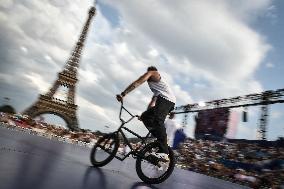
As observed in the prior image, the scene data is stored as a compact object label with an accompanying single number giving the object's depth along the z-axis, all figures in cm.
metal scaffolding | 3083
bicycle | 498
